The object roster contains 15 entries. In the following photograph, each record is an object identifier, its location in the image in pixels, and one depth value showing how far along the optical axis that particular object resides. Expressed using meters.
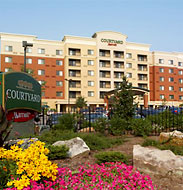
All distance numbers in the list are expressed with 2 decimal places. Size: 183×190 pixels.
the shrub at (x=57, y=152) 5.80
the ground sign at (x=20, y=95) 7.41
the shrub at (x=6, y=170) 3.52
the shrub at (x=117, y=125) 11.27
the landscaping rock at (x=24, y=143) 5.98
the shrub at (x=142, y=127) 10.83
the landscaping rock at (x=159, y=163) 4.44
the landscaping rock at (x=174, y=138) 7.27
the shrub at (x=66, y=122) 11.73
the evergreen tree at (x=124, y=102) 13.30
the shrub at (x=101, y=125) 11.31
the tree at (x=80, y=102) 42.94
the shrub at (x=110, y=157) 5.38
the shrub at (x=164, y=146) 6.15
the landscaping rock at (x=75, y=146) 6.20
